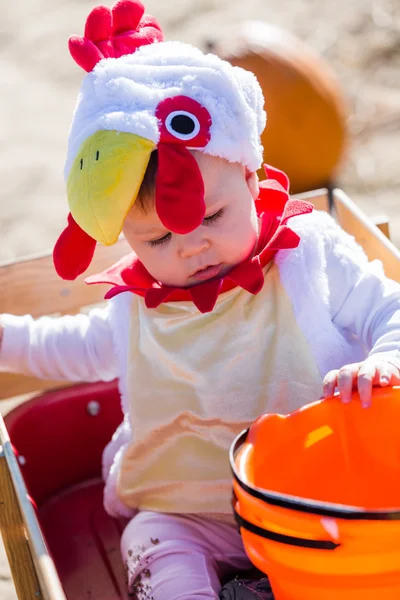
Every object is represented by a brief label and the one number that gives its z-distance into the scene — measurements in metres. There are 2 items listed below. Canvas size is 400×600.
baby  2.27
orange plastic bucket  2.11
